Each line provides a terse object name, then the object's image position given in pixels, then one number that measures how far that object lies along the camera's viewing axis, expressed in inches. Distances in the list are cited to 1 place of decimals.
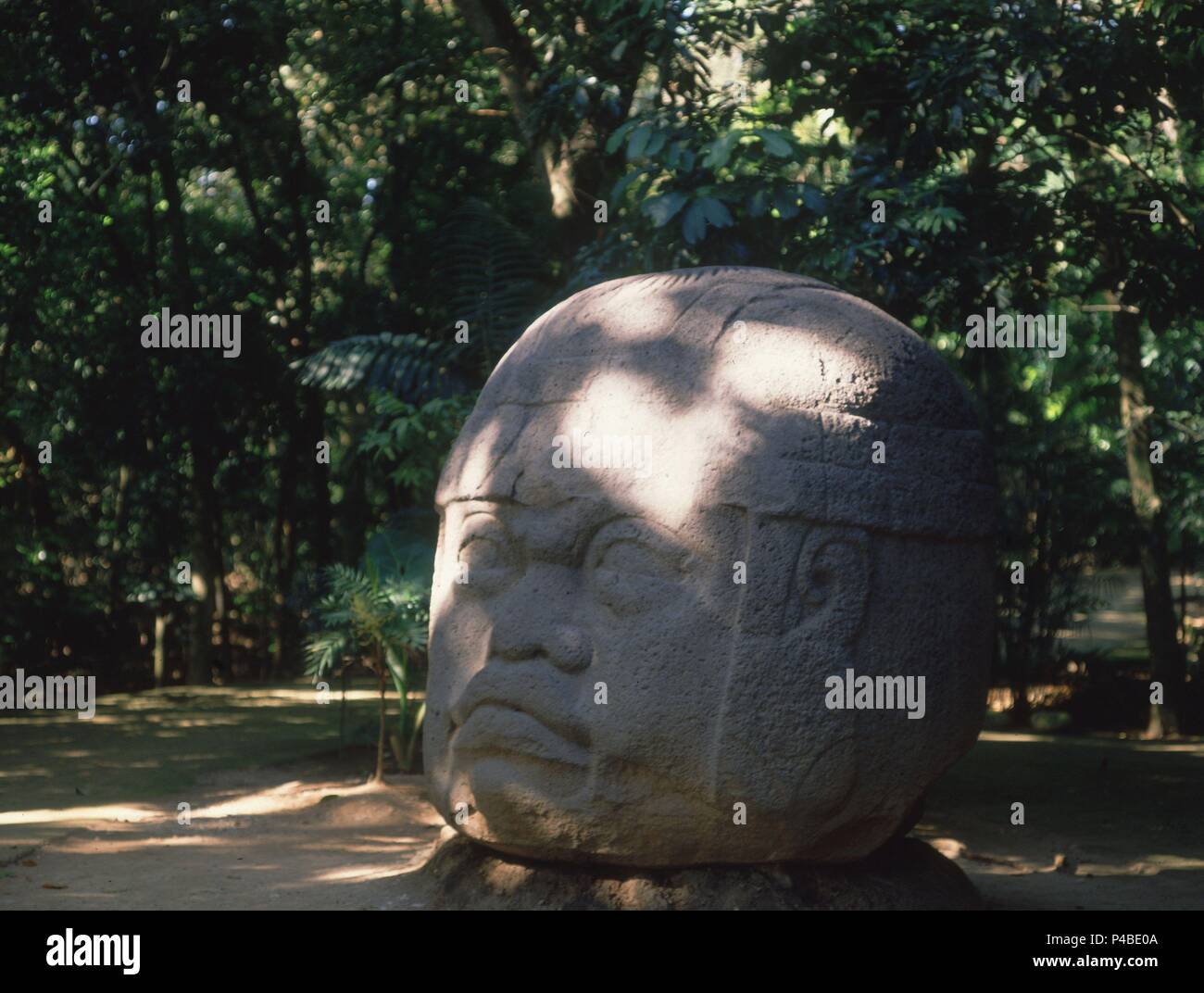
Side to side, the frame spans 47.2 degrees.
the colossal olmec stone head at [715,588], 181.8
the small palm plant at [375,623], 311.7
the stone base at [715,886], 190.2
